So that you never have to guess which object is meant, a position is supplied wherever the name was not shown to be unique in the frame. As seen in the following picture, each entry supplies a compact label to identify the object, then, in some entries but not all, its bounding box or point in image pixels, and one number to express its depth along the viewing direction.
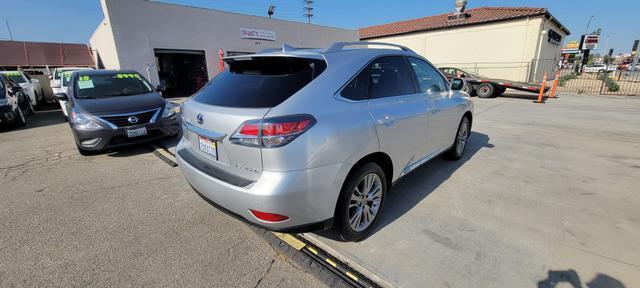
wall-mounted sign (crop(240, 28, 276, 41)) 17.16
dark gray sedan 4.56
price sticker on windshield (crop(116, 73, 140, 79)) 5.95
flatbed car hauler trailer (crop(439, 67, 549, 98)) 12.52
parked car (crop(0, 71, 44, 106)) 10.48
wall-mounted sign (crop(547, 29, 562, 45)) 20.77
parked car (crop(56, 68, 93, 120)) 8.83
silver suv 1.88
